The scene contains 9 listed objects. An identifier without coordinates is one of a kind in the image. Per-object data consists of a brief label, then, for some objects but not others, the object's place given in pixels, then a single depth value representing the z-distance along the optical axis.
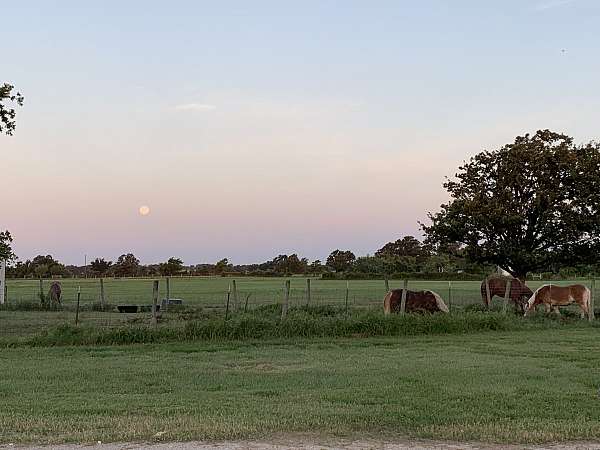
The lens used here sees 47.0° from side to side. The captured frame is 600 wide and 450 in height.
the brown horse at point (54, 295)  31.33
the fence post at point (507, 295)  22.40
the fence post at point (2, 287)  33.88
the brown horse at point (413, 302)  21.92
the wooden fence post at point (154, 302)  17.74
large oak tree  28.02
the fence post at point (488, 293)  25.98
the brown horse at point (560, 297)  23.89
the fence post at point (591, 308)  22.39
